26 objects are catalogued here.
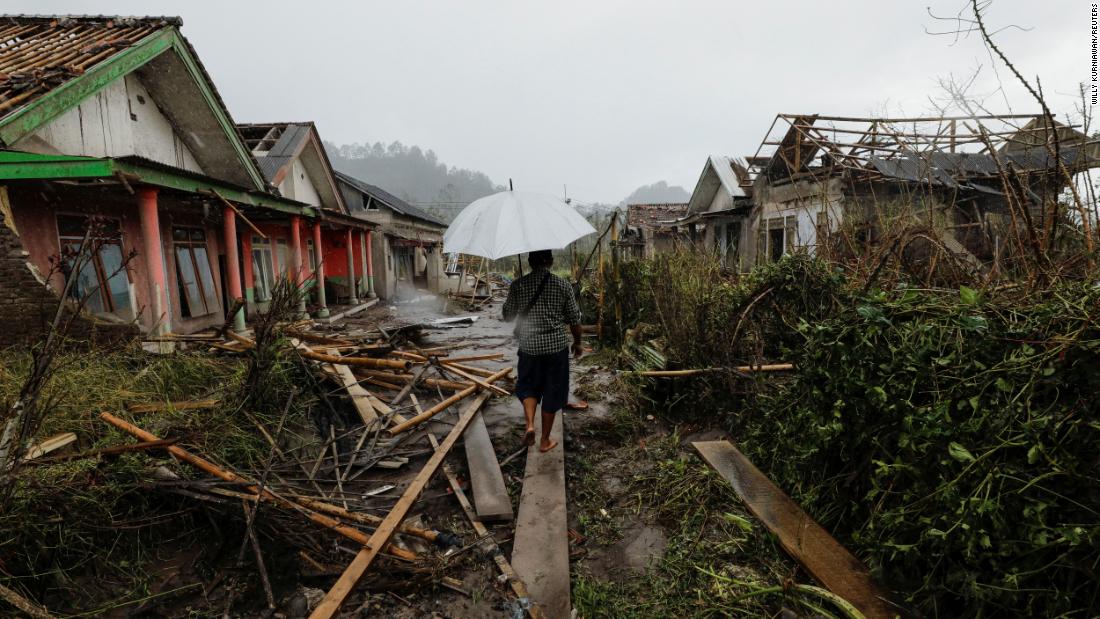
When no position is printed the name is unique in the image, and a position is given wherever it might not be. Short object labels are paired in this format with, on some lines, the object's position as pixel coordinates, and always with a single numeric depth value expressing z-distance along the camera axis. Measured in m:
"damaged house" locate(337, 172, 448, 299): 21.19
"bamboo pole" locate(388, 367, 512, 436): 4.45
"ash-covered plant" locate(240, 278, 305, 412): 4.09
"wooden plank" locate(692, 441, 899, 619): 2.20
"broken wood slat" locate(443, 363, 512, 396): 5.62
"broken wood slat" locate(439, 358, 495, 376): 6.49
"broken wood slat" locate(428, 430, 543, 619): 2.56
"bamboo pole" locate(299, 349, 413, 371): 5.38
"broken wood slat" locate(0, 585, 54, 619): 2.00
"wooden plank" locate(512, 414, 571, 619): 2.60
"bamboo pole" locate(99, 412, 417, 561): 2.80
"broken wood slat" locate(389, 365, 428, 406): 5.25
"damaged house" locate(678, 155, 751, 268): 15.80
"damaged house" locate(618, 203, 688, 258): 23.75
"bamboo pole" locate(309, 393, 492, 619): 2.27
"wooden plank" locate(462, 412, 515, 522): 3.36
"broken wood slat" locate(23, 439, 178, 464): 2.96
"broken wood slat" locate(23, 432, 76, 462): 3.02
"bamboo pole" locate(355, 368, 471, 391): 5.77
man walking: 4.07
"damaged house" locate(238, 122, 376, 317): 13.83
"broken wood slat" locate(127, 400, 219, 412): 3.98
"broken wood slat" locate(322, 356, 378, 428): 4.75
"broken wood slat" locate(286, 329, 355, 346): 6.78
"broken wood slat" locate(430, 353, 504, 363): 6.86
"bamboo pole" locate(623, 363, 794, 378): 3.96
